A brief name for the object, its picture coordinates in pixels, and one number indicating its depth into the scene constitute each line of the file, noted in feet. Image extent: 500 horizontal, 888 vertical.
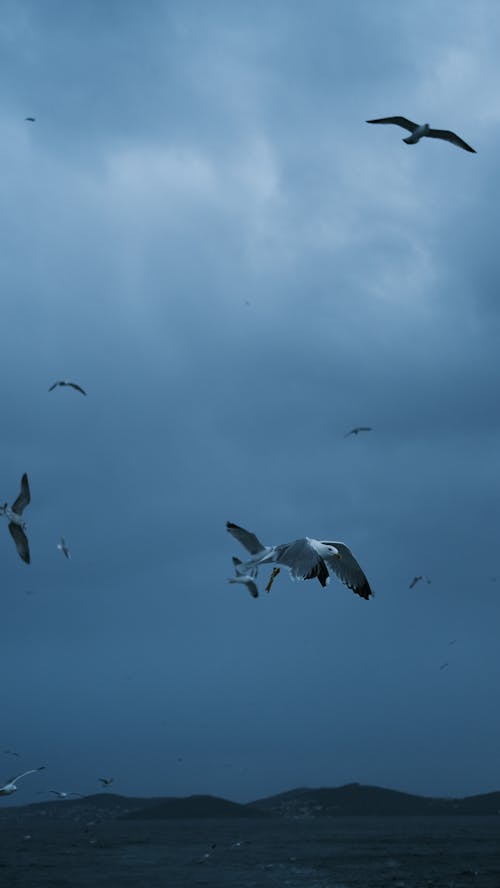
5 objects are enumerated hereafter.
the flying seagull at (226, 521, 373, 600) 59.36
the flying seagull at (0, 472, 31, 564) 89.71
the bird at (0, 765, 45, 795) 82.97
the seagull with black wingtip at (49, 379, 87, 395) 106.01
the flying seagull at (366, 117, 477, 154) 65.82
